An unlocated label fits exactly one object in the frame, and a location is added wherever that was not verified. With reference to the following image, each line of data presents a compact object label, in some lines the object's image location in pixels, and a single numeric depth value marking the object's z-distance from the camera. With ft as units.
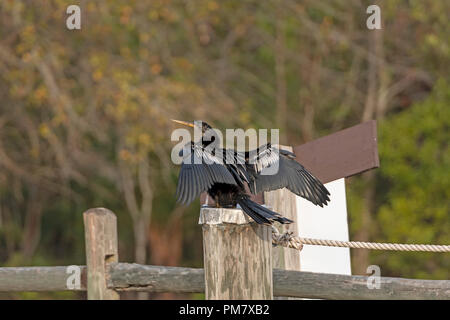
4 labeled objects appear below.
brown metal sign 25.22
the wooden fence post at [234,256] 19.24
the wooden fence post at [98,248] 24.70
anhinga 20.47
